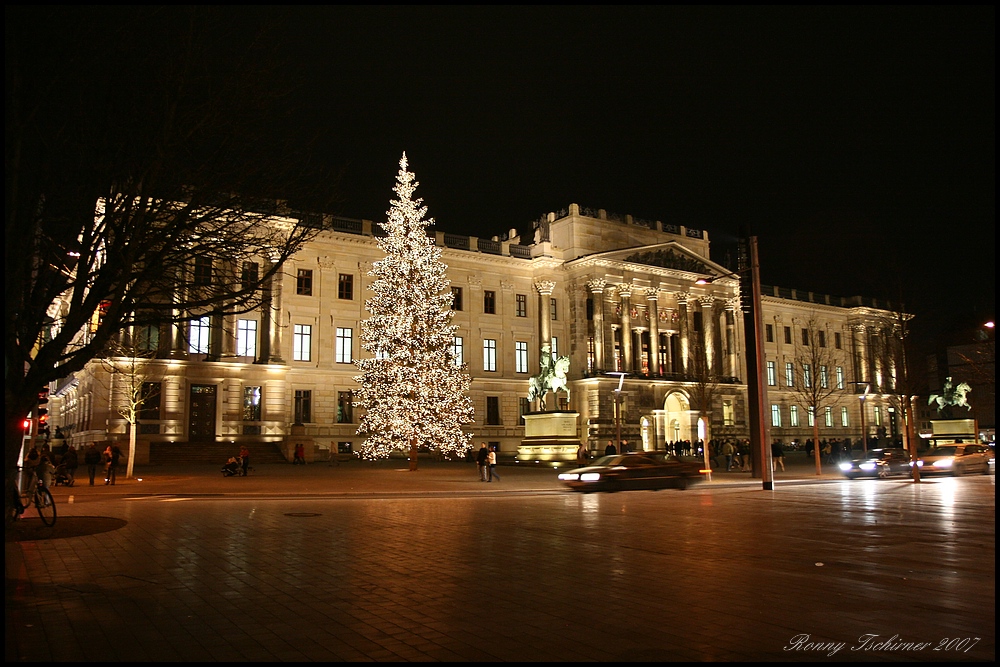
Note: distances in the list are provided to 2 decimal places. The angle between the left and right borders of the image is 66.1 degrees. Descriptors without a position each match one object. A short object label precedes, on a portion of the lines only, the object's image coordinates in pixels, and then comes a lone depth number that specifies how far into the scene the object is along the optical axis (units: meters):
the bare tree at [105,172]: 10.51
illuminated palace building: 45.69
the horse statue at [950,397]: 63.47
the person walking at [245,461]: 32.22
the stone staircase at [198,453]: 40.38
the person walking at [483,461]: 29.59
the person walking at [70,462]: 25.95
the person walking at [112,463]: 26.41
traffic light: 23.24
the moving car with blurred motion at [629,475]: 24.16
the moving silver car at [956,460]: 32.88
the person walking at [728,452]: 38.29
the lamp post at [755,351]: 24.08
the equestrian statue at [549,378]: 42.72
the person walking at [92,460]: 26.20
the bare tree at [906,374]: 31.77
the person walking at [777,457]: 36.75
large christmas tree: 36.19
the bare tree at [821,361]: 76.31
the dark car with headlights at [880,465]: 32.12
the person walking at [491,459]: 29.43
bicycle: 13.38
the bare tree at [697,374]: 59.03
